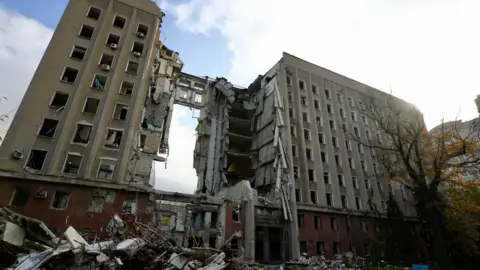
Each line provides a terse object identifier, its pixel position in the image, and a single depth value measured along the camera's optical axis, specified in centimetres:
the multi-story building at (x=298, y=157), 2791
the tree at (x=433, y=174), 2239
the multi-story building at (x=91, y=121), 1994
